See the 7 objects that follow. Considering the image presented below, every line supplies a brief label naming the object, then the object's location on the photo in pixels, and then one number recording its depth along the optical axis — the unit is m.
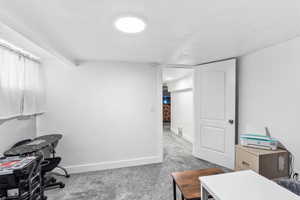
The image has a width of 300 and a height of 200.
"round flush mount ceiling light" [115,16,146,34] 1.23
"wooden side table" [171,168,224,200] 1.28
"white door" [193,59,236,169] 2.53
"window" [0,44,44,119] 1.62
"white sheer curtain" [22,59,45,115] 2.00
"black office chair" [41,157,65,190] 1.88
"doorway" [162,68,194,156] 4.18
